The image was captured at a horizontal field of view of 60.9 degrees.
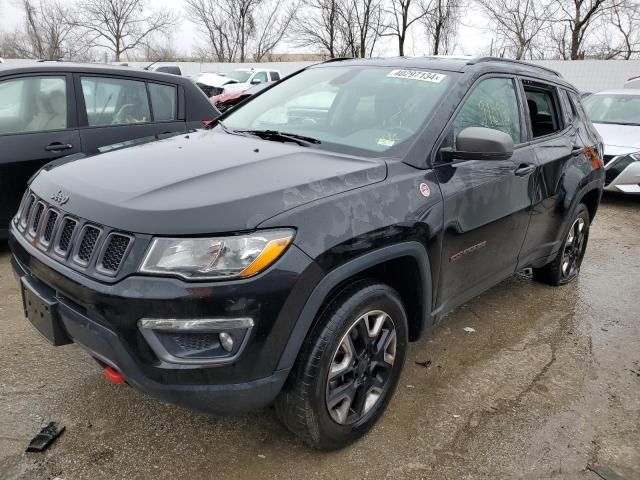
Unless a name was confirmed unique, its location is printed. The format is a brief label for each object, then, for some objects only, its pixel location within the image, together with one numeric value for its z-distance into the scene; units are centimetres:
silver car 754
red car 1362
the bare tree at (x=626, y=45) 3342
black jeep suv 193
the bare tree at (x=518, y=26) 3553
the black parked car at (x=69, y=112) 443
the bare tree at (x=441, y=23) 3409
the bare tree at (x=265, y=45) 4588
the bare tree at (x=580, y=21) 3141
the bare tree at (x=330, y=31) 3753
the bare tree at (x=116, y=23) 4641
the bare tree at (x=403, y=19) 3448
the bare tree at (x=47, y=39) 4544
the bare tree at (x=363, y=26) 3662
